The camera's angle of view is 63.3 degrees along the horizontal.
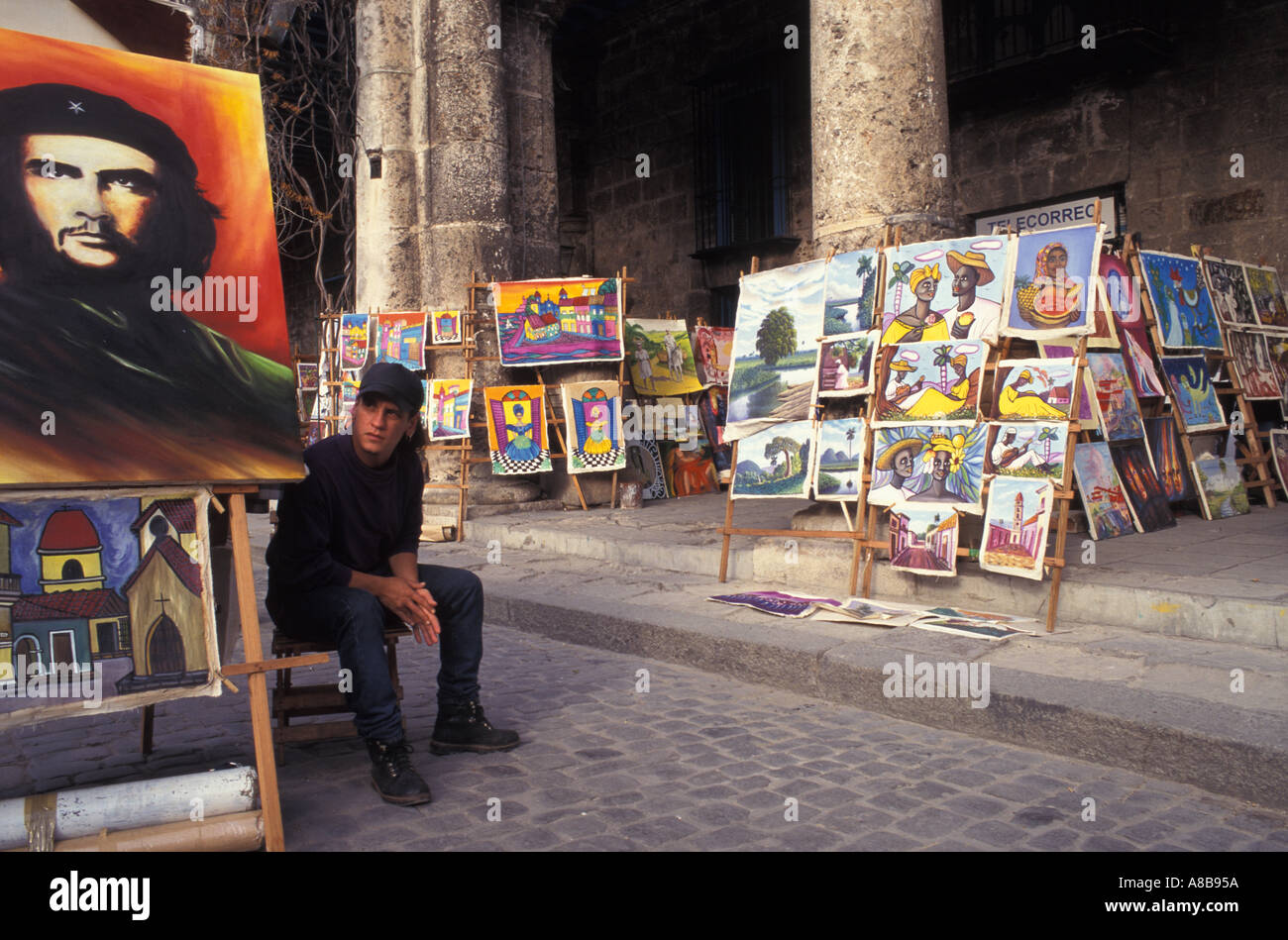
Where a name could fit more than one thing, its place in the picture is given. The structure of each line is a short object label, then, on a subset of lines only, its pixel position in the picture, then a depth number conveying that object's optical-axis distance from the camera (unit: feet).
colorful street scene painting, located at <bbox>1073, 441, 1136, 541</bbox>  18.70
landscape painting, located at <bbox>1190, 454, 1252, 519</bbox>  21.86
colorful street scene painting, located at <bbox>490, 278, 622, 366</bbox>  29.76
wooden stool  11.59
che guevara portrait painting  8.70
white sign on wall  34.09
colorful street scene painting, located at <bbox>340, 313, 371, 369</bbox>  33.45
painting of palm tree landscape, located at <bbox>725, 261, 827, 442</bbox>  18.61
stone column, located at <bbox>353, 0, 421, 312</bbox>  31.63
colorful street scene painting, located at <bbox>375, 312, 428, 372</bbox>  30.83
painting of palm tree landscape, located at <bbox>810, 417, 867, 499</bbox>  17.60
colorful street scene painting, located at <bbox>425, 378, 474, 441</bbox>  29.94
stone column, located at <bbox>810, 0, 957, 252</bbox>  18.61
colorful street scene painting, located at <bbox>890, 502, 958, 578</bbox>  16.11
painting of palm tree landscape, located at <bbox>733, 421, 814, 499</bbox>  18.26
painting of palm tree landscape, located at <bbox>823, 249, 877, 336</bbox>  17.89
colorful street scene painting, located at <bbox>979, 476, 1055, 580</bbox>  15.06
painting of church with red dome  8.49
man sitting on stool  10.71
